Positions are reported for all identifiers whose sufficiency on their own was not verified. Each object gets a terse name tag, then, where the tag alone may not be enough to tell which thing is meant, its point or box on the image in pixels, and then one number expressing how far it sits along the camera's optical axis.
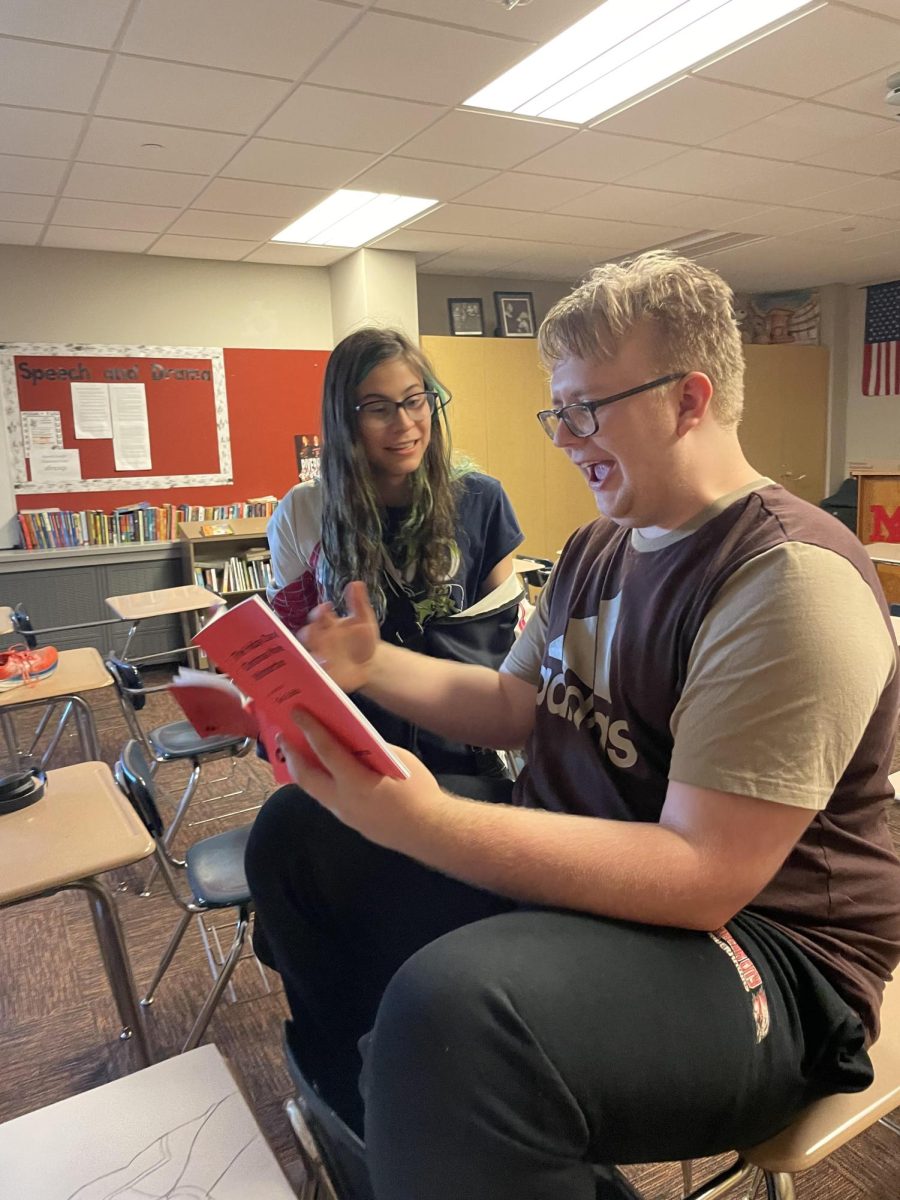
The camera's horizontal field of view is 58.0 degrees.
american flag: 7.55
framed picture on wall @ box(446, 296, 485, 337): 6.52
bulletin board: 5.14
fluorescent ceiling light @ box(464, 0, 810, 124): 2.76
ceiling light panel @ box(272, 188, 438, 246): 4.52
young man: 0.72
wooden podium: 6.40
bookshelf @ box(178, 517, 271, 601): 5.38
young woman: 1.74
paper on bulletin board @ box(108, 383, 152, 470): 5.41
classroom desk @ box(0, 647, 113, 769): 2.52
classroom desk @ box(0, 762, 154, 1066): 1.27
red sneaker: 2.65
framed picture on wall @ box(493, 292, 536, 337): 6.68
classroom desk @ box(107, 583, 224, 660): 3.88
